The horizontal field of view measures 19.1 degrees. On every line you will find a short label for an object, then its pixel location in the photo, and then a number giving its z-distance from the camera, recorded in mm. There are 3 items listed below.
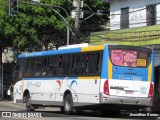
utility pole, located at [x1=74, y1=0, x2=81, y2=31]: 35344
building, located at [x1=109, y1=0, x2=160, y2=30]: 31844
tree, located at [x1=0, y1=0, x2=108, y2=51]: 38969
